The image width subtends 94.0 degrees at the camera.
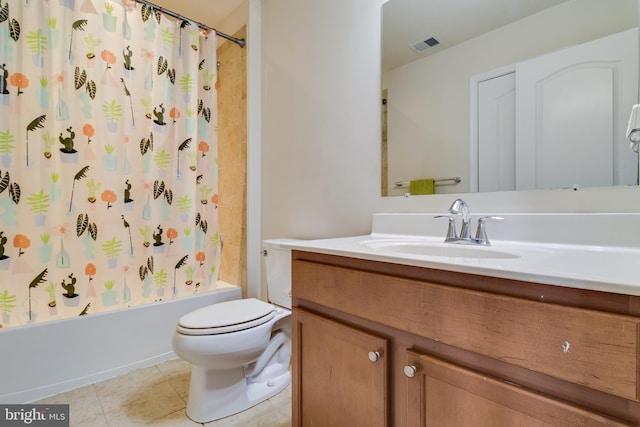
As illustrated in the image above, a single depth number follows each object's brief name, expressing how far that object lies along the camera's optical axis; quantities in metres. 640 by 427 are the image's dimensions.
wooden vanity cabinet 0.45
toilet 1.19
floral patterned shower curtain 1.38
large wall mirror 0.87
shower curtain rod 1.74
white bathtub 1.34
